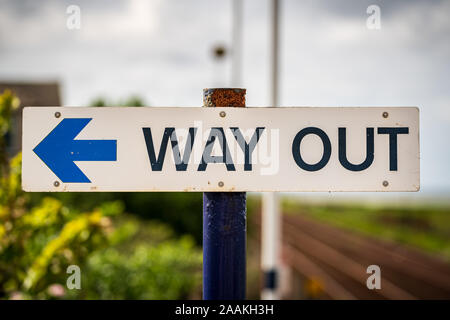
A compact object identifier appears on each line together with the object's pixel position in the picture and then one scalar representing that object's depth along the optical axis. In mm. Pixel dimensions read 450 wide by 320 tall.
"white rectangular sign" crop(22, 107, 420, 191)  1864
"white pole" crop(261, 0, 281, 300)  6324
